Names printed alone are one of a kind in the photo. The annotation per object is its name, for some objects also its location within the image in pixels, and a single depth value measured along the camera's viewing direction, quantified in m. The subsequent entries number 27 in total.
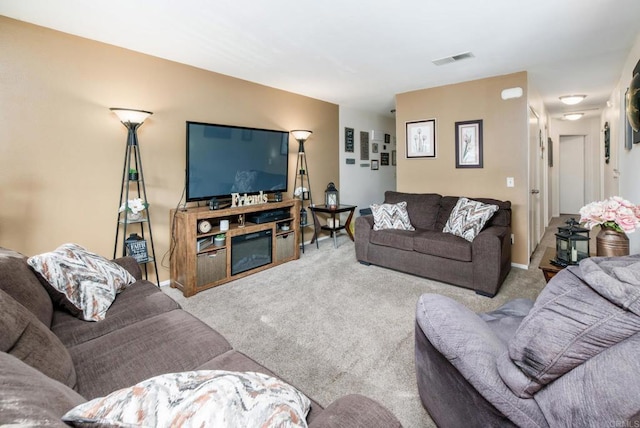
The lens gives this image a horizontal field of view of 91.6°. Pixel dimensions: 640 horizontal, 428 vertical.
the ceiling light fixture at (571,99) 5.00
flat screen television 3.43
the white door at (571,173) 7.78
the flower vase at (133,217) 2.99
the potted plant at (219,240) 3.44
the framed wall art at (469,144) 4.11
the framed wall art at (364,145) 6.03
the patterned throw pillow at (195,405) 0.61
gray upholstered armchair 0.82
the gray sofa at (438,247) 3.05
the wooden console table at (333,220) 4.82
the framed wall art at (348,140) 5.67
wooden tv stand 3.15
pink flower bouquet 1.86
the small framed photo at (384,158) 6.56
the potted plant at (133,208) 2.91
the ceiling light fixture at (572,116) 6.54
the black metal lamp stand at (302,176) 4.62
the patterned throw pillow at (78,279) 1.71
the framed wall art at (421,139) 4.50
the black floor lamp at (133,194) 2.85
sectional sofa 0.65
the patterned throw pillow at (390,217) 4.01
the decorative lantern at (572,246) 2.22
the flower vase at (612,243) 1.93
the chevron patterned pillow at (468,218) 3.35
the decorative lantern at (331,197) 5.08
